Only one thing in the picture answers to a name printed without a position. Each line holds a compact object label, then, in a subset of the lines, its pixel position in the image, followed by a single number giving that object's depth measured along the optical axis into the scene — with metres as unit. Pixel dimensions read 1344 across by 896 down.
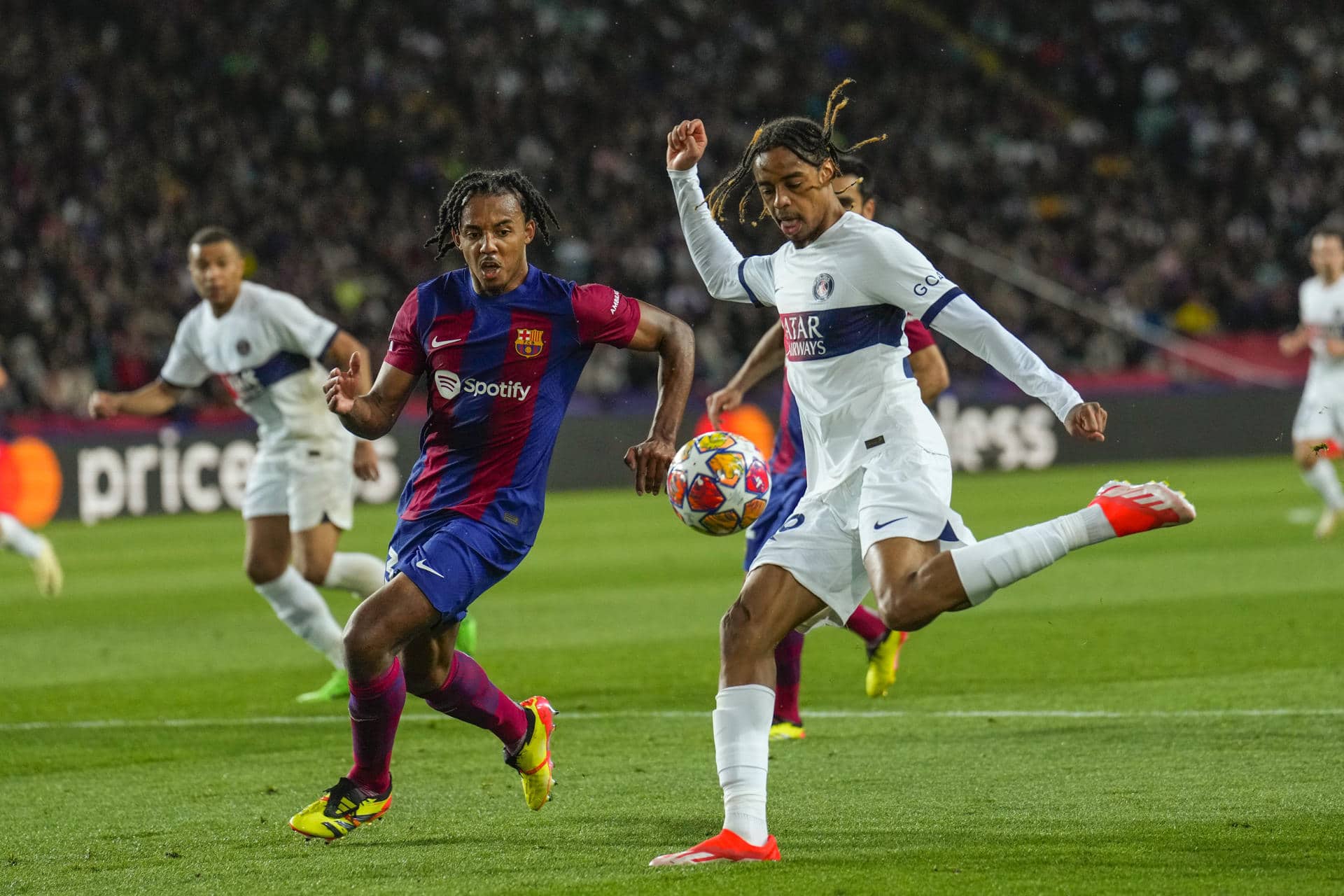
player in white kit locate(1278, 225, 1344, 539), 27.41
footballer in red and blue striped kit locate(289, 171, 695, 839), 10.42
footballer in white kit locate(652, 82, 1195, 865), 9.60
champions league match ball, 10.87
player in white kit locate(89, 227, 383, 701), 17.27
